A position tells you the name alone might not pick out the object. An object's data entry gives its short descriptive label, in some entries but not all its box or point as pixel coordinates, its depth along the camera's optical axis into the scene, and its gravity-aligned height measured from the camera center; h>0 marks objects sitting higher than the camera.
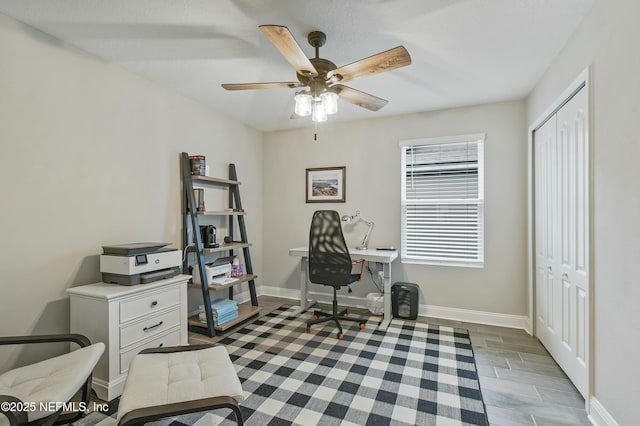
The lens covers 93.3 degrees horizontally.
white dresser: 1.99 -0.75
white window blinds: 3.48 +0.16
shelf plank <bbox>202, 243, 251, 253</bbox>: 3.17 -0.36
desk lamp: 3.86 -0.09
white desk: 3.30 -0.54
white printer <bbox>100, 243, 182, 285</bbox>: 2.21 -0.37
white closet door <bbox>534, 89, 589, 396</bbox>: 1.97 -0.17
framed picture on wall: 4.12 +0.42
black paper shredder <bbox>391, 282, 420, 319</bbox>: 3.46 -0.99
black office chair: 3.05 -0.42
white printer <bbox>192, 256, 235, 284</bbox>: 3.16 -0.60
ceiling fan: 1.76 +0.92
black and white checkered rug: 1.83 -1.22
